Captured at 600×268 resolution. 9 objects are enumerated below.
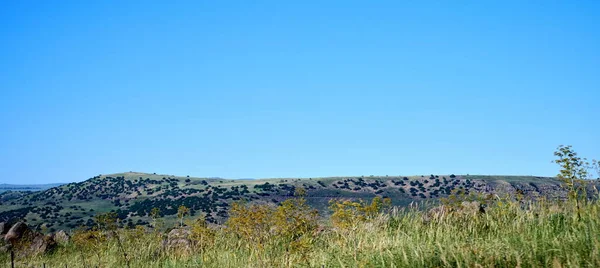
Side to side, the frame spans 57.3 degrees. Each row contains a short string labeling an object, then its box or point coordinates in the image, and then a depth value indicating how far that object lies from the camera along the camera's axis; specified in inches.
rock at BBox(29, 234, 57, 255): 724.0
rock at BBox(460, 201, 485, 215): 517.0
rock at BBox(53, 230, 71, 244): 804.0
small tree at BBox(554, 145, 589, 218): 450.6
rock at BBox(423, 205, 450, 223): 511.5
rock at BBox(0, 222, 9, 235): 824.9
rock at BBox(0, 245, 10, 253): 734.5
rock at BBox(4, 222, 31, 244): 779.4
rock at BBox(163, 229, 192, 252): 613.4
